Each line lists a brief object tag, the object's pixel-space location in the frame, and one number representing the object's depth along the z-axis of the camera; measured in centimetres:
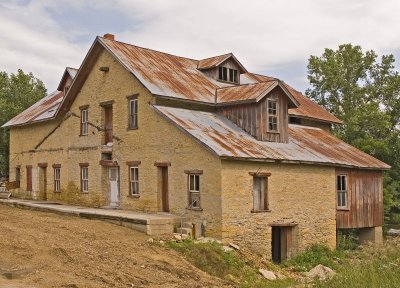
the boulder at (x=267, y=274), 1623
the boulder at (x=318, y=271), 1717
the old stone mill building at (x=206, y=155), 1933
